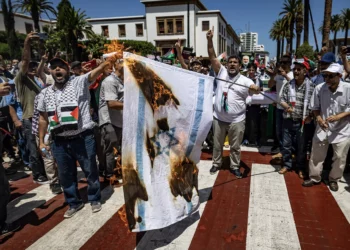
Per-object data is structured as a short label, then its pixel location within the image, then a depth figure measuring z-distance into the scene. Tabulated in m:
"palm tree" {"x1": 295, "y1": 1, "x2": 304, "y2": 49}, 33.75
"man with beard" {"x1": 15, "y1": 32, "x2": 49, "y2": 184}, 4.94
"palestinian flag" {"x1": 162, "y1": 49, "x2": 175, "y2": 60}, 9.64
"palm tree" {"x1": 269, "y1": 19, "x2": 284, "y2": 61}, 57.77
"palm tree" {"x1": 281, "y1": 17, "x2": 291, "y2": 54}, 46.56
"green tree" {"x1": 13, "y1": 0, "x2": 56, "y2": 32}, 34.53
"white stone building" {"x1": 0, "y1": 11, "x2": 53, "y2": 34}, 62.94
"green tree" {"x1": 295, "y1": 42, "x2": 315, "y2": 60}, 25.44
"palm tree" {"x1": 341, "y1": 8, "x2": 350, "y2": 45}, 54.56
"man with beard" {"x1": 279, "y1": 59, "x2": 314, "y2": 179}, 4.76
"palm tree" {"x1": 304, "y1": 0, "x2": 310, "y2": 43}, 23.02
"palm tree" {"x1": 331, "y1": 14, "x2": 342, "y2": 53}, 57.06
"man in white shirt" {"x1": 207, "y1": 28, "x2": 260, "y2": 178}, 4.68
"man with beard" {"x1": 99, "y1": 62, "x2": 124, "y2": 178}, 4.32
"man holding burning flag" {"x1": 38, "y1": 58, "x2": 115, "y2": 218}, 3.60
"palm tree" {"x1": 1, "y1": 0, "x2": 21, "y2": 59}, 32.31
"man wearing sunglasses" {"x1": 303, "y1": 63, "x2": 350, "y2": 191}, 4.08
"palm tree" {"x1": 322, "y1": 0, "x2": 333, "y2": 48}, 15.38
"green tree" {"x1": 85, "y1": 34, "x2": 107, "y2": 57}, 27.95
